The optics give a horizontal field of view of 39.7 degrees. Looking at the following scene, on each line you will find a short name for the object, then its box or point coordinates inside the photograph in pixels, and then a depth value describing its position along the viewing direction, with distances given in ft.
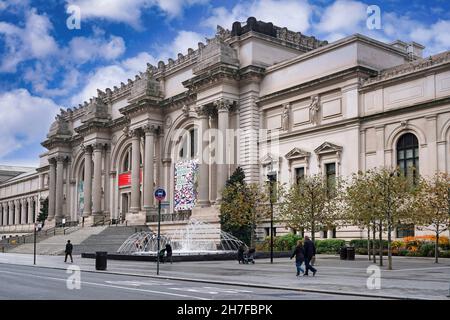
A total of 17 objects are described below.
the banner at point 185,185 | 211.41
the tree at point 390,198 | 106.63
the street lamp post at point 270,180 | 124.45
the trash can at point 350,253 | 124.36
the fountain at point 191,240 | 170.19
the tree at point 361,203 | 112.68
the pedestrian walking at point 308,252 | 87.15
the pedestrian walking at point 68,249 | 139.33
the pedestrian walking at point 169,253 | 123.13
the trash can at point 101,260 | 106.63
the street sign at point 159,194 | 96.78
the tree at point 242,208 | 153.79
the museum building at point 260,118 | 148.56
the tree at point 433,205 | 115.85
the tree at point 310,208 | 134.72
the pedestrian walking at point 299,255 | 87.61
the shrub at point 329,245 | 149.18
